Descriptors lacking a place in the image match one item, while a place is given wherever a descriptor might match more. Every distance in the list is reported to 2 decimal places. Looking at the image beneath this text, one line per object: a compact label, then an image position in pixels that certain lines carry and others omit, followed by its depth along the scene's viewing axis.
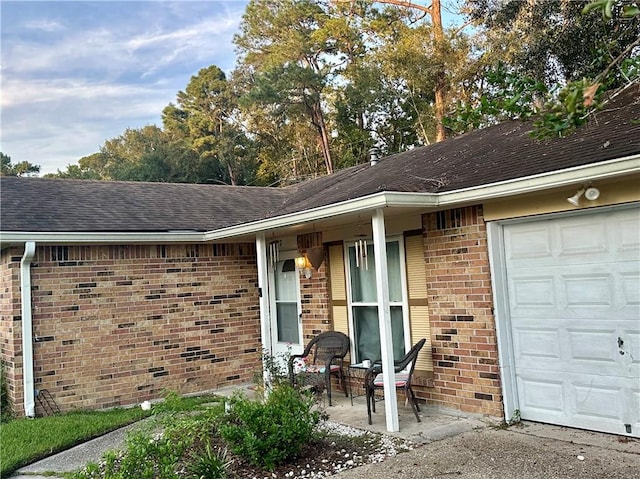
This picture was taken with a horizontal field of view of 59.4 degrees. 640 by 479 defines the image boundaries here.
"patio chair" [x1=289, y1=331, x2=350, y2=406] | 7.72
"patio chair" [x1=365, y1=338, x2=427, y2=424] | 6.30
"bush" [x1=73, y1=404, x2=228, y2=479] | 4.24
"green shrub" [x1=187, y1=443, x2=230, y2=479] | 4.54
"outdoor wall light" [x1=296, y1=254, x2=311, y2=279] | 8.85
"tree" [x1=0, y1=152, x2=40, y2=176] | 38.56
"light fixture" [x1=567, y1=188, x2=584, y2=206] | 5.21
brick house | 5.36
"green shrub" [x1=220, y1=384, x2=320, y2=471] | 4.87
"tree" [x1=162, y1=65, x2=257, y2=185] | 31.09
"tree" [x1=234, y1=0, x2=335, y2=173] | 25.62
